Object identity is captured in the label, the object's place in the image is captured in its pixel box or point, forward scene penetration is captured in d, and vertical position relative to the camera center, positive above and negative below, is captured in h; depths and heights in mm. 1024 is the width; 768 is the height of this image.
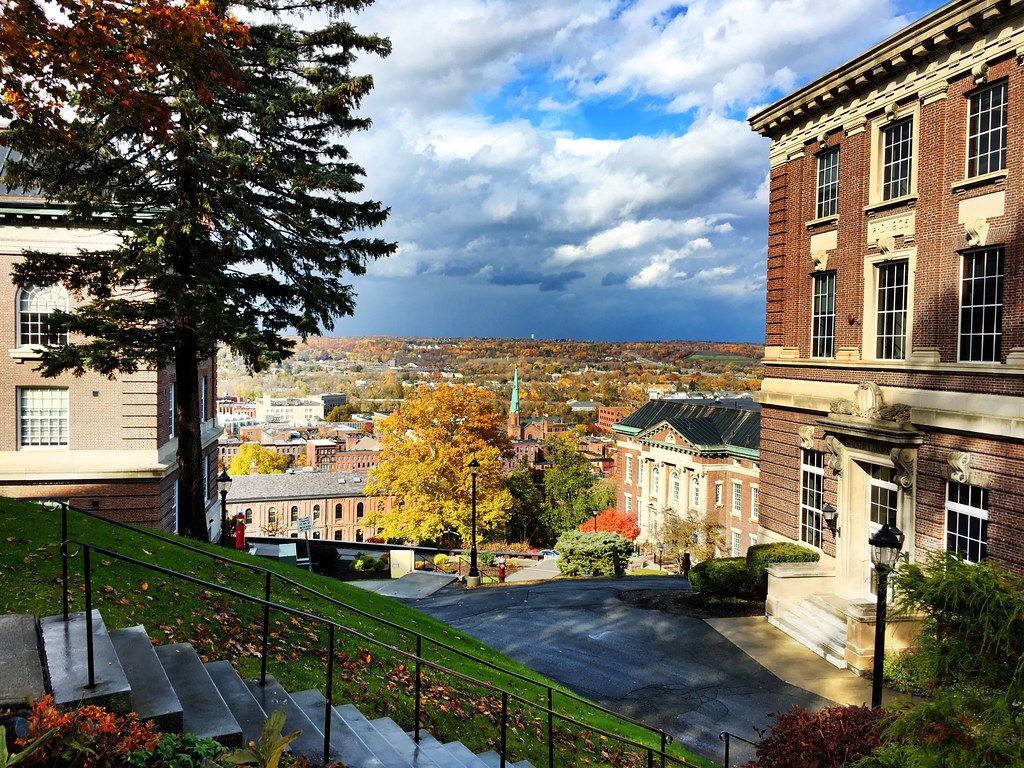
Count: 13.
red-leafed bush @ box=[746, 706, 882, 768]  8305 -4374
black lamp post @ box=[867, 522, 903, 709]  11297 -3055
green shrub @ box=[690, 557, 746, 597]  21859 -6380
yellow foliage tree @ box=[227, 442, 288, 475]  144125 -20106
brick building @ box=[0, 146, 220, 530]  25609 -2109
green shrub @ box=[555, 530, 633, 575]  33438 -8789
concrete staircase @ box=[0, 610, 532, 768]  5332 -2834
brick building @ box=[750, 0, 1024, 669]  14266 +1569
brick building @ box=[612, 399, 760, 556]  50625 -7558
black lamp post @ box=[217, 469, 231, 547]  30339 -6835
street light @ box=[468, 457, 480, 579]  26953 -7432
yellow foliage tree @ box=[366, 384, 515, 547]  42656 -6029
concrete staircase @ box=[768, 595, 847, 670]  16562 -6283
